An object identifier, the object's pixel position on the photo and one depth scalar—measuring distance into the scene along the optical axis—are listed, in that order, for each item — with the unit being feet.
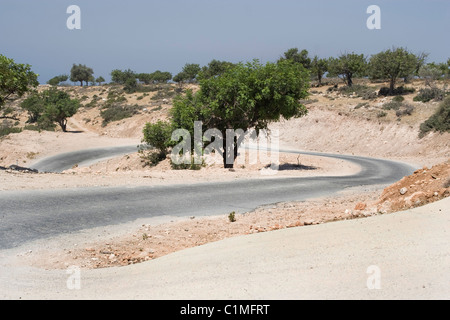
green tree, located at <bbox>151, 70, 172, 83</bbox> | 320.50
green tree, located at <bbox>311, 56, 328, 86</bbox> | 231.30
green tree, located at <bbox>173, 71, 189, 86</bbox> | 283.30
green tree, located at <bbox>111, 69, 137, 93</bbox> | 326.44
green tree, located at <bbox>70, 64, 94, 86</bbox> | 355.15
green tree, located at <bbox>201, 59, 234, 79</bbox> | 238.27
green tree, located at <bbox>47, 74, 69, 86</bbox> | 379.53
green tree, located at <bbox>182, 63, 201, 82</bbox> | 280.72
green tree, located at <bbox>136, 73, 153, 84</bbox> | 322.59
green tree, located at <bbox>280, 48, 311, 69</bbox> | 242.17
